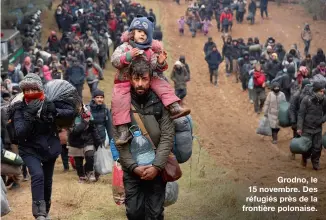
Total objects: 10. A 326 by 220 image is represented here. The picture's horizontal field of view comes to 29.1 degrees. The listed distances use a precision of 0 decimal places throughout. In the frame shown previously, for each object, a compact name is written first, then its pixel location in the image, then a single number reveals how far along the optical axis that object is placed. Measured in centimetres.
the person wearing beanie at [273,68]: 1956
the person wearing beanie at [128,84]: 597
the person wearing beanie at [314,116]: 1166
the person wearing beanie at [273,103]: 1480
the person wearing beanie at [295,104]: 1212
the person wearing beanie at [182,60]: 1978
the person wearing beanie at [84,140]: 986
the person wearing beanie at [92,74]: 1784
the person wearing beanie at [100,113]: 1001
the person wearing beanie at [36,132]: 654
